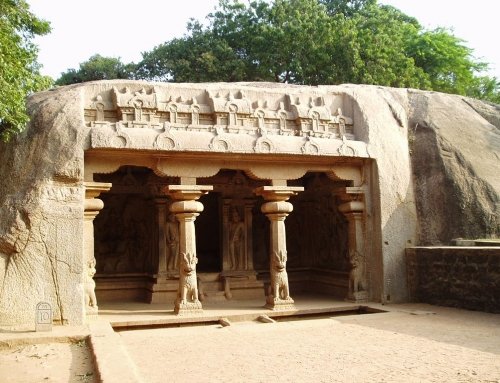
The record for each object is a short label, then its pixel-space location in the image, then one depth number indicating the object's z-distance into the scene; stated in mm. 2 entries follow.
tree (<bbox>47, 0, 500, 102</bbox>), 20922
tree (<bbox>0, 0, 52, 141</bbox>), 6973
